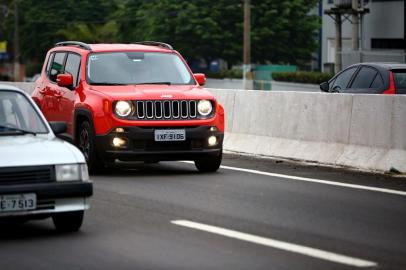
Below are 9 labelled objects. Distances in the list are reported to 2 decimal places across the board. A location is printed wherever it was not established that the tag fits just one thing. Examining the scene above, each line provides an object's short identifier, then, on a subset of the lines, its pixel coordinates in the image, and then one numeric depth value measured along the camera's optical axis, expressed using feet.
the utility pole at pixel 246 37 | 201.16
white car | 32.83
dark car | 66.64
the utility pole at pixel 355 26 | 164.45
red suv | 52.16
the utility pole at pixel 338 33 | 177.41
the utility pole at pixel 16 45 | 280.51
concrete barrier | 54.80
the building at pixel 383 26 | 184.34
